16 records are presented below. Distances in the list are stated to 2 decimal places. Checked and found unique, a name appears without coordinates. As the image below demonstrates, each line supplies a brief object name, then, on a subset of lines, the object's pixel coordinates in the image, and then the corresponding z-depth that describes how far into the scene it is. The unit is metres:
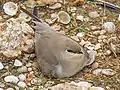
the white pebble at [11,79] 3.26
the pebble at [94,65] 3.38
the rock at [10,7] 3.80
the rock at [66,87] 3.08
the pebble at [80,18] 3.81
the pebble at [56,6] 3.89
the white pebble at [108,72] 3.32
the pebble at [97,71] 3.33
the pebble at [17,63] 3.39
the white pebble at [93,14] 3.85
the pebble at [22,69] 3.35
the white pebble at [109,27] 3.69
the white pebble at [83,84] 3.17
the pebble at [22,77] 3.29
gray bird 3.20
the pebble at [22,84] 3.23
